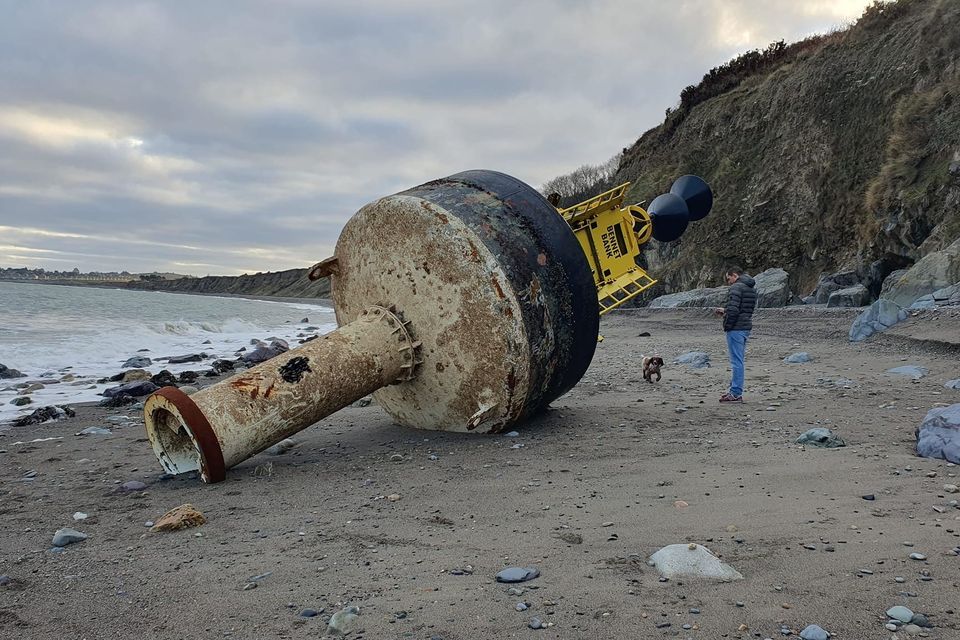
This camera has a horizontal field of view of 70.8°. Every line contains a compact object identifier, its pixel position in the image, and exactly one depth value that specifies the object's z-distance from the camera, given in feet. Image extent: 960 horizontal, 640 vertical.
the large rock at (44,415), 21.62
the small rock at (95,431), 19.31
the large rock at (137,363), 38.43
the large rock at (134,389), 27.62
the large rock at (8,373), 33.94
